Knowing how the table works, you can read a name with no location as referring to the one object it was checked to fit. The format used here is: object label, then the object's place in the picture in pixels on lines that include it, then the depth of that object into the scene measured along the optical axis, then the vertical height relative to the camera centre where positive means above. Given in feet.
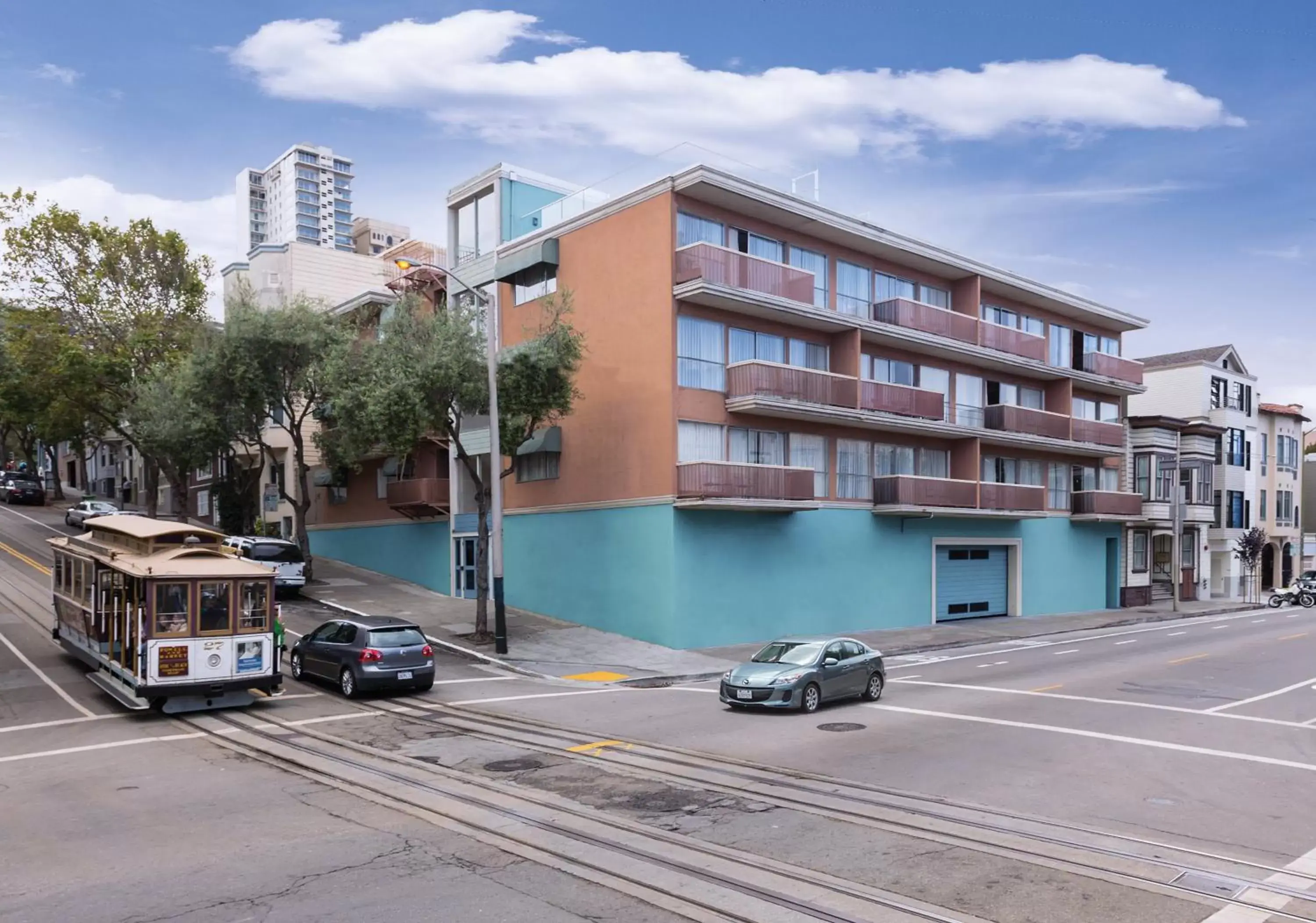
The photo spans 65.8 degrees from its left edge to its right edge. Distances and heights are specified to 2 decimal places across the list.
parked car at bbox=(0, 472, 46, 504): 200.54 -6.48
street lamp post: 81.41 -3.50
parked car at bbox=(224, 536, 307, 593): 105.09 -10.44
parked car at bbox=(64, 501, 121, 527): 155.53 -8.34
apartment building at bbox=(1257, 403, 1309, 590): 201.16 -6.67
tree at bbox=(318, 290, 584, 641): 83.20 +6.22
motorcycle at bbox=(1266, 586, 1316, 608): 165.37 -23.28
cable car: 55.36 -9.25
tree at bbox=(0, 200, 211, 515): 136.46 +21.40
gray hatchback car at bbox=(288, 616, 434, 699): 62.69 -12.55
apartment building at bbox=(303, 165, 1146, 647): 91.30 +2.52
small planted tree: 177.47 -16.03
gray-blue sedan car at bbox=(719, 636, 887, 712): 57.00 -12.66
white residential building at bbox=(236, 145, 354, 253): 651.25 +153.25
